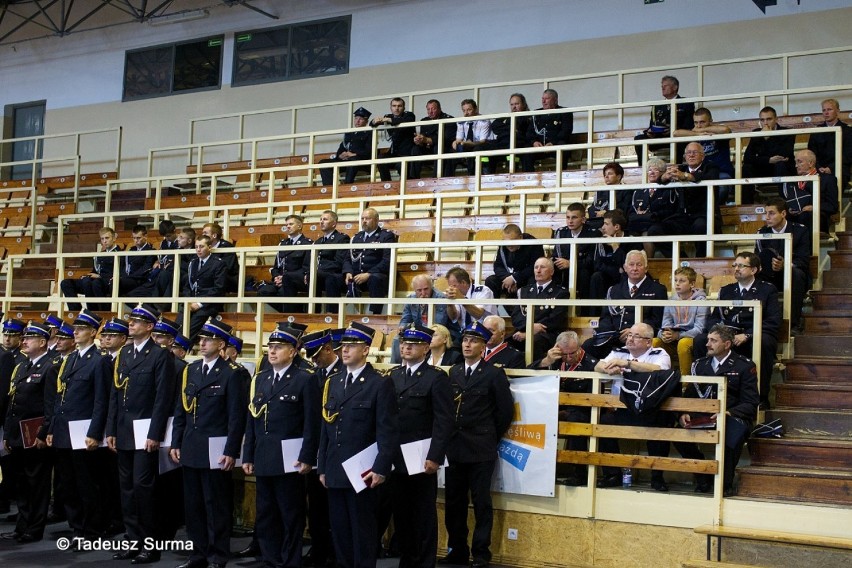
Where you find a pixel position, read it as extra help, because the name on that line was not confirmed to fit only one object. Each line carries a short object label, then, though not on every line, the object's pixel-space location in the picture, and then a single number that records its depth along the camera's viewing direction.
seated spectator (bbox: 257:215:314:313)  10.41
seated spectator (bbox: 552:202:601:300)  8.95
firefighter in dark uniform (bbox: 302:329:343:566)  7.70
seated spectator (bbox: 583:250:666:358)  7.85
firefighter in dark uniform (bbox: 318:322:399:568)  6.83
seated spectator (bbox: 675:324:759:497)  6.78
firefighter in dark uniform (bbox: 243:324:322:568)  7.22
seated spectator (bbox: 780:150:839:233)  8.94
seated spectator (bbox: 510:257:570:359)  8.12
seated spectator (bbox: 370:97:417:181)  13.62
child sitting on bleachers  7.50
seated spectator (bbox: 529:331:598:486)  7.32
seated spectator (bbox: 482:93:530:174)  12.76
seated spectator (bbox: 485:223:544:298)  9.21
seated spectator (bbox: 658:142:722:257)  9.43
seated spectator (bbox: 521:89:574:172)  12.55
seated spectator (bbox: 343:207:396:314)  10.02
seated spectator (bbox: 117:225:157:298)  11.62
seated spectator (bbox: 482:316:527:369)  7.67
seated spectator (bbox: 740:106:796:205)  10.40
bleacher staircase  6.67
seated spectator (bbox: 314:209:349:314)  10.34
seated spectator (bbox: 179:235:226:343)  10.61
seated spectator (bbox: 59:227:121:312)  11.74
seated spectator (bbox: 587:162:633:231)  10.12
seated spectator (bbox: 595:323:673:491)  6.97
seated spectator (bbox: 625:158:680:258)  9.50
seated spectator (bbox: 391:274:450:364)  8.46
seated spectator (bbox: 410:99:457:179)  13.30
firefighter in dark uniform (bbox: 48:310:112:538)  8.34
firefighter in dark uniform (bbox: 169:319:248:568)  7.52
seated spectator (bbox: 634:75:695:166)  11.84
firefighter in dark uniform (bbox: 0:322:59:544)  8.51
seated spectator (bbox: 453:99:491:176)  13.01
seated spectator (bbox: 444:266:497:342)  8.28
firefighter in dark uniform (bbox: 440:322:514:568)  7.27
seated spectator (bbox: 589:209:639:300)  8.66
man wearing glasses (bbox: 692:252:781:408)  7.34
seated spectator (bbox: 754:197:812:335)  8.14
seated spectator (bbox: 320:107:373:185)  13.91
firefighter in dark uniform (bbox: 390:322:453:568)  7.11
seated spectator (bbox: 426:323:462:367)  7.88
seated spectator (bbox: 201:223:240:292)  10.68
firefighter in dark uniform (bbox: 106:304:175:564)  7.88
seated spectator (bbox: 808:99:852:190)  10.22
